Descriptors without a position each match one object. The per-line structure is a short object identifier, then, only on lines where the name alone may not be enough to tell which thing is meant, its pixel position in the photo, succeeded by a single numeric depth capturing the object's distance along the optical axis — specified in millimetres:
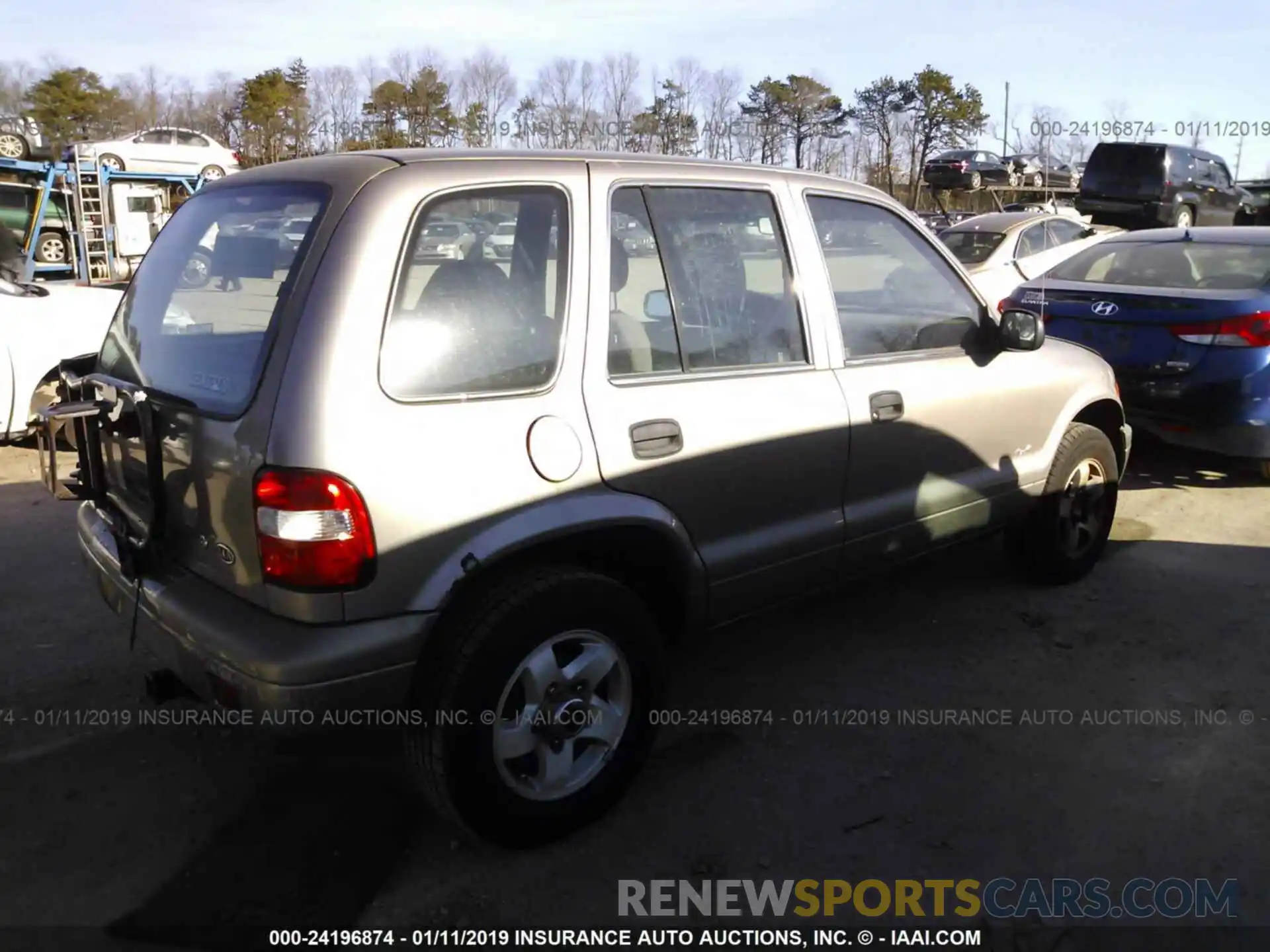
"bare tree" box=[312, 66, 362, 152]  37125
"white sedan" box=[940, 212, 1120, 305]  11180
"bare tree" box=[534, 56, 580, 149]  31703
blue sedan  5938
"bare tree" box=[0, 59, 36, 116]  41772
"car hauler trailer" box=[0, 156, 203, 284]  18188
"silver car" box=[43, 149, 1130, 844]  2463
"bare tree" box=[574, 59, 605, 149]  32000
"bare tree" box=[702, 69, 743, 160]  37000
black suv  19500
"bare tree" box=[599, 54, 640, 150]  32656
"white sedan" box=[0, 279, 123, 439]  6820
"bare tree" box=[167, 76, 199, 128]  45188
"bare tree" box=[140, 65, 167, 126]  45562
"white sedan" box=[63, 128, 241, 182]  20375
